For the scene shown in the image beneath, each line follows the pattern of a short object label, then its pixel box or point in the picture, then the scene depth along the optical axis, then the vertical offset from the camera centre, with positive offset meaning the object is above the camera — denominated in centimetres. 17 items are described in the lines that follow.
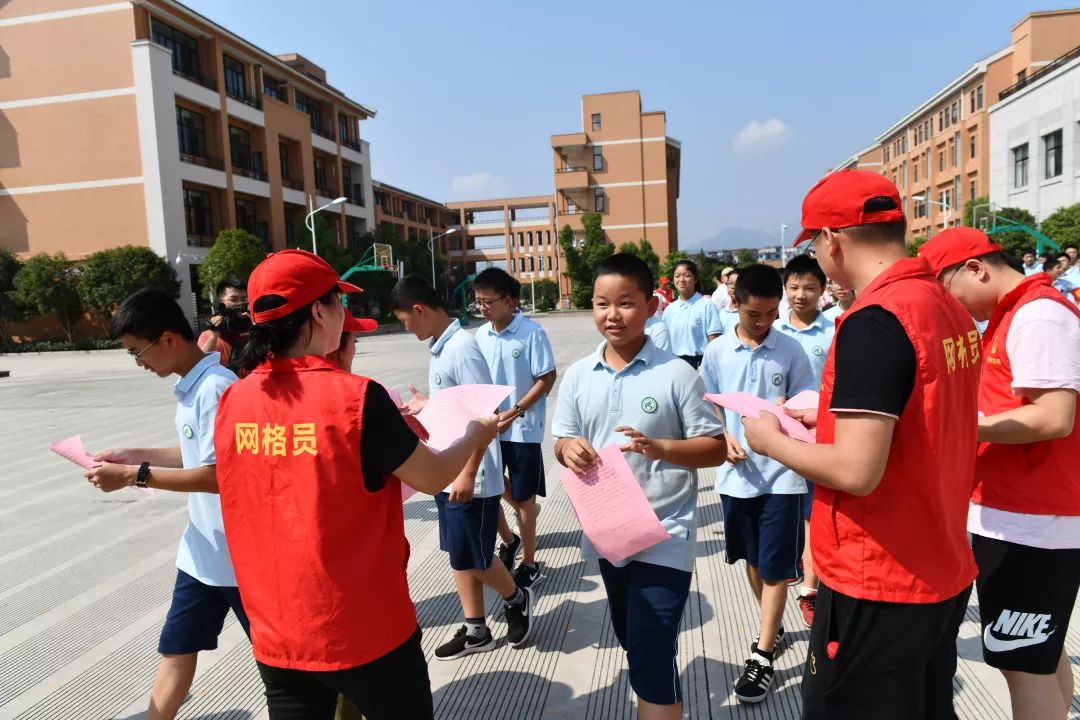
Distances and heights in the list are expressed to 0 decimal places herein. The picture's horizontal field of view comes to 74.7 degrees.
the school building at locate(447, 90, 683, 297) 5497 +974
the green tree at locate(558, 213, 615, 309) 5081 +319
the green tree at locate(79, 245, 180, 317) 2748 +169
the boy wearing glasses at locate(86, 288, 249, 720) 254 -71
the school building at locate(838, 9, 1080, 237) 3909 +1108
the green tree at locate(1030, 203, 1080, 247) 2680 +199
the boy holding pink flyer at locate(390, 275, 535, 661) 345 -106
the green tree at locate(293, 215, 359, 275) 3631 +336
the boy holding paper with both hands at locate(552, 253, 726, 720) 231 -50
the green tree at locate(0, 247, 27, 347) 2892 +134
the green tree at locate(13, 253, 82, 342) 2812 +142
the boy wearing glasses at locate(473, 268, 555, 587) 443 -55
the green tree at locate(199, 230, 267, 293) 2809 +217
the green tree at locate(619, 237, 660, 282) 4856 +310
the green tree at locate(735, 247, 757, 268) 4771 +248
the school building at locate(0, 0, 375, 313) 2903 +799
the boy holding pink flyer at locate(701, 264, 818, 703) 312 -86
